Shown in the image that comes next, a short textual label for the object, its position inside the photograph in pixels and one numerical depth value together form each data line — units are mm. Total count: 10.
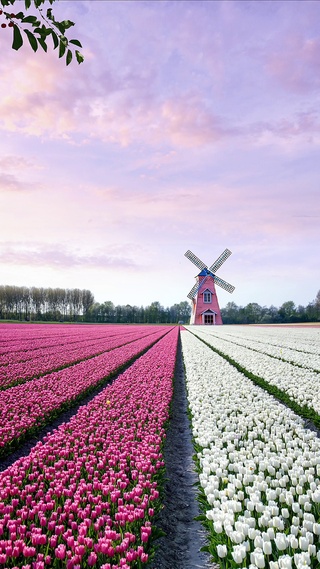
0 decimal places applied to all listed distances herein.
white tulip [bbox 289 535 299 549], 3416
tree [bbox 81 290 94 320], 120781
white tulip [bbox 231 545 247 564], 3274
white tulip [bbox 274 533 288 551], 3377
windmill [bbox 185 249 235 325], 70125
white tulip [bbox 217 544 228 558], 3449
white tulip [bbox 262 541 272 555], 3317
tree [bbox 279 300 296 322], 99750
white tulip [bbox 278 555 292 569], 3100
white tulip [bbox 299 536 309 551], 3426
